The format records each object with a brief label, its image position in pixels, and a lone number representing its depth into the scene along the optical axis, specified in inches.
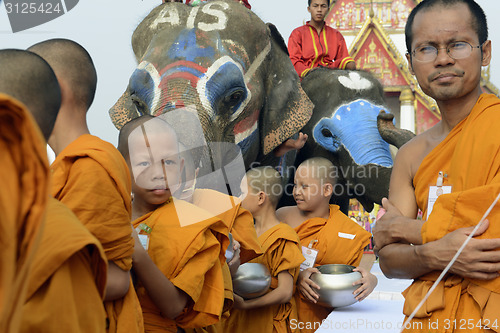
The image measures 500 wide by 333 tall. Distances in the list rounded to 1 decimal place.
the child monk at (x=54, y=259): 52.9
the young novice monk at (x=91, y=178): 69.1
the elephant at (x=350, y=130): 244.5
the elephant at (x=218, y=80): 171.5
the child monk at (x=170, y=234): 90.6
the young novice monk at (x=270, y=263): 138.5
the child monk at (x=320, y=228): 168.2
